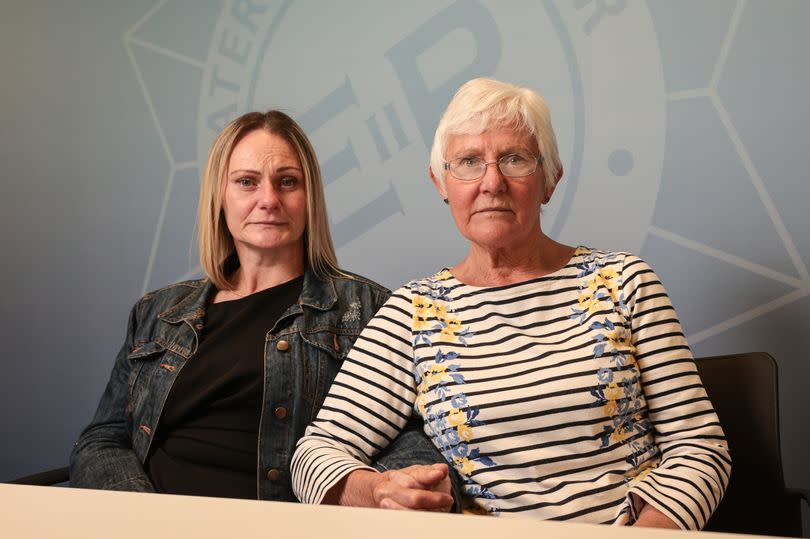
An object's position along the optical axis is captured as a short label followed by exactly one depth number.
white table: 0.80
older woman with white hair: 1.49
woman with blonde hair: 1.87
